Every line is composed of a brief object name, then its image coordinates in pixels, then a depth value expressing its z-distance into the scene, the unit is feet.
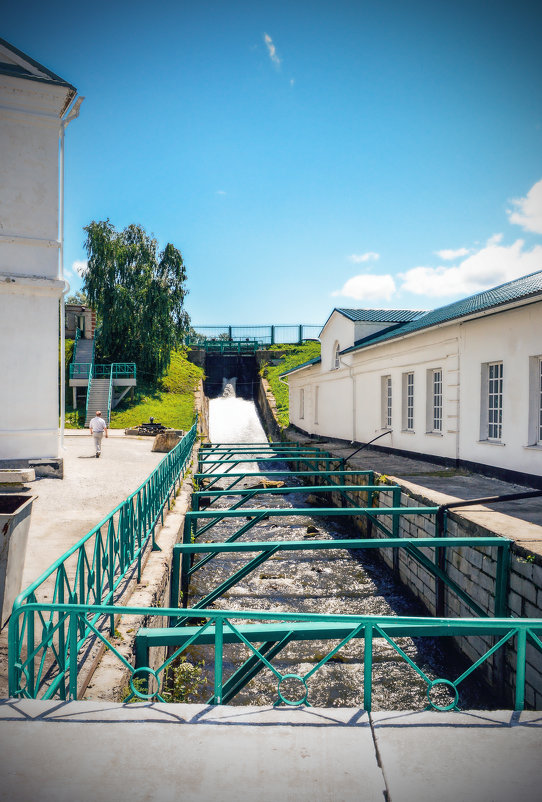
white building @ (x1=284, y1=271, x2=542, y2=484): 29.22
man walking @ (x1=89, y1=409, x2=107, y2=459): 48.49
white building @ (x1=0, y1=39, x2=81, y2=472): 35.27
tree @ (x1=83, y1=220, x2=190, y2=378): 98.53
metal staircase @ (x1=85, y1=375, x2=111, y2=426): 85.92
